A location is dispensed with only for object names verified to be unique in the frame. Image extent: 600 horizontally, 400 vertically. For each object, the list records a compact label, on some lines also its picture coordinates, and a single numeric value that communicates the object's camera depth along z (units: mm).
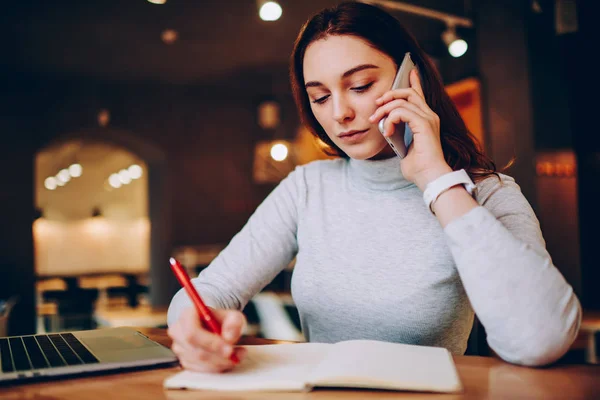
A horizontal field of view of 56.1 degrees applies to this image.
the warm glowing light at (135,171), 13727
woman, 899
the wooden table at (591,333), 3307
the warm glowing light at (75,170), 13316
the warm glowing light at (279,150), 7918
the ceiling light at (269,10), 3502
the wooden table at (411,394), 744
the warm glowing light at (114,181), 14422
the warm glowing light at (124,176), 14002
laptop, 866
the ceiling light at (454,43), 4441
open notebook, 752
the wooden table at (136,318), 5121
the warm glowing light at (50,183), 13669
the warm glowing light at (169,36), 5633
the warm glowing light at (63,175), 13440
